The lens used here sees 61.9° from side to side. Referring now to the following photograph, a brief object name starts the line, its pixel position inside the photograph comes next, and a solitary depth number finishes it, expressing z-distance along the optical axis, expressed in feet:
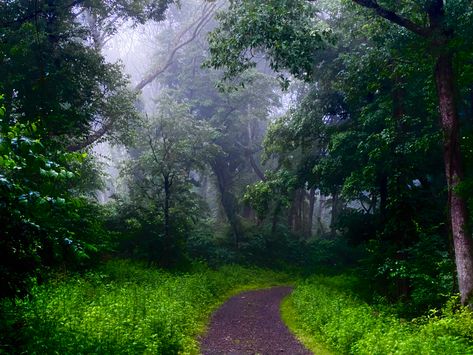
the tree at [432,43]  33.40
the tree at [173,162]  63.62
